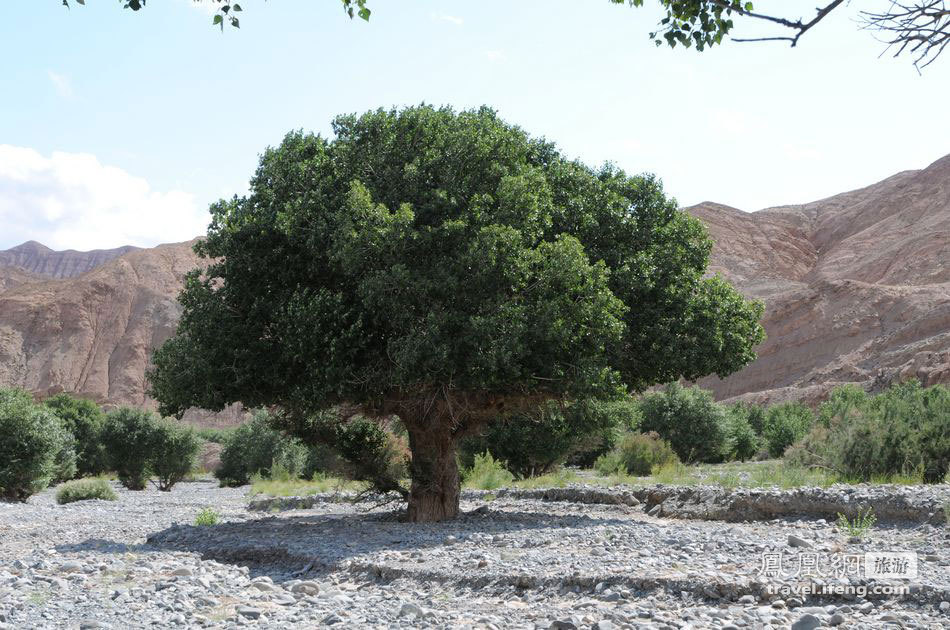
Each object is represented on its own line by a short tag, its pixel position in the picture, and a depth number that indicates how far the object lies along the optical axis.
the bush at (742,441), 41.78
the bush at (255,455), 40.53
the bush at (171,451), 37.19
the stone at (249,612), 7.61
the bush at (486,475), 24.97
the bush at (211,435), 68.36
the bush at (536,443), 27.38
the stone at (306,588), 9.14
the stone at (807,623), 6.27
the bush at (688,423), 37.28
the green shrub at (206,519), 16.55
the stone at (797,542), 10.28
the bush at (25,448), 25.36
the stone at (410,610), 7.54
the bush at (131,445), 36.88
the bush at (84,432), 43.88
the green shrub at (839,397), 37.30
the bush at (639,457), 28.52
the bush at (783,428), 42.12
